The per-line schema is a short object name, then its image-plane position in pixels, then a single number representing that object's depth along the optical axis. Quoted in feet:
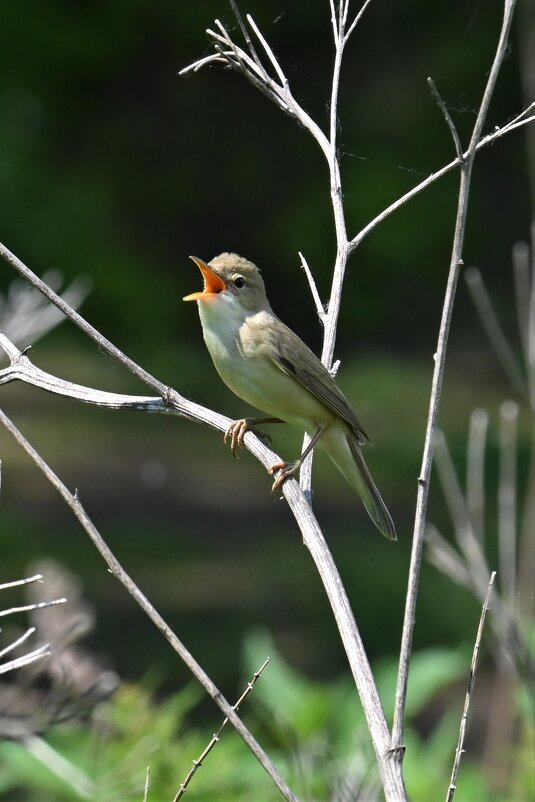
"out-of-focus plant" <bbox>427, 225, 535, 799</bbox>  16.16
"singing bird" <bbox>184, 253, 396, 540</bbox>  16.45
